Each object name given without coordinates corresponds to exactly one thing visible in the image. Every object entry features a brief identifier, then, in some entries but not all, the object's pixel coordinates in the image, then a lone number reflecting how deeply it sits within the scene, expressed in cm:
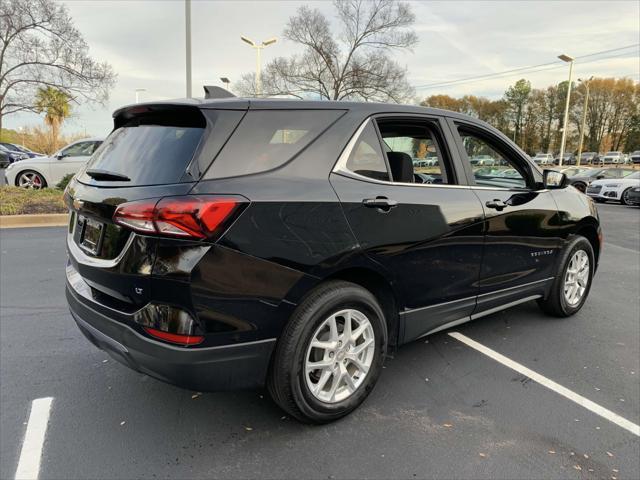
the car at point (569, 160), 6777
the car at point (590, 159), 6931
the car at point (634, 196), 1675
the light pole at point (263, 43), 2309
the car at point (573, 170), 2794
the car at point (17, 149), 2794
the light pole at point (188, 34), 1348
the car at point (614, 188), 1770
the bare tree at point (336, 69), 2816
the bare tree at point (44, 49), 1512
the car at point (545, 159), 6706
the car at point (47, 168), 1226
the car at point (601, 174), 2074
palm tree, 1727
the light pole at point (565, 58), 3572
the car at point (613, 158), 6706
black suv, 207
